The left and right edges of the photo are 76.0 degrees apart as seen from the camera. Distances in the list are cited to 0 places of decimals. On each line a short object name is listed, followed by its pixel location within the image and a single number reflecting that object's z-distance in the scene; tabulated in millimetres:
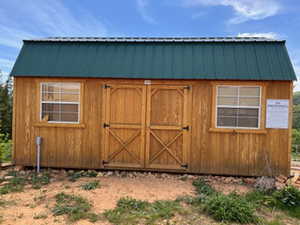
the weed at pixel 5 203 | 3266
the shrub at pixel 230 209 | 2861
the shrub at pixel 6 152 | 5199
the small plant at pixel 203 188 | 3885
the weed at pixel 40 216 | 2858
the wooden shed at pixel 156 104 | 4723
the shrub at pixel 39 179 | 4213
